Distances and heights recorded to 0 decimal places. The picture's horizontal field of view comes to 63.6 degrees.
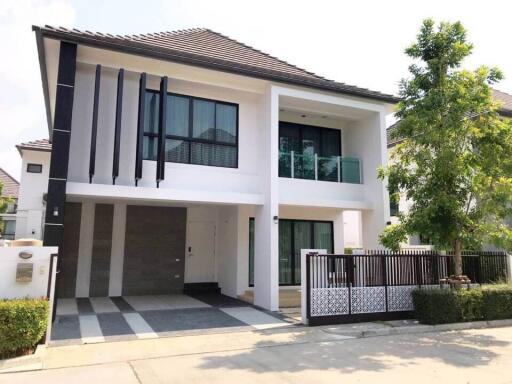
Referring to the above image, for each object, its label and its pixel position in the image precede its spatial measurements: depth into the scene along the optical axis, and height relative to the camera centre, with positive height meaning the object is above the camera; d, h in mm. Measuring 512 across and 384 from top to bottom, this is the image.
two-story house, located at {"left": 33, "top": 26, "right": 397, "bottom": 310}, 10516 +2631
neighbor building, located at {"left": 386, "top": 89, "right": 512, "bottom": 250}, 16092 +5506
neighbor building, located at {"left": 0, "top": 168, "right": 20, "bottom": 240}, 21825 +2434
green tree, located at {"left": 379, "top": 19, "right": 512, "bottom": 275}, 9812 +2451
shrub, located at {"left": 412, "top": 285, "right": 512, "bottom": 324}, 9836 -1190
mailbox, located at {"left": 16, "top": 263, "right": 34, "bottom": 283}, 7477 -386
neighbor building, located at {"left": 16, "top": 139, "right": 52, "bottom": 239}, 18938 +3636
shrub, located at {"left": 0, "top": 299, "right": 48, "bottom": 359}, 6309 -1156
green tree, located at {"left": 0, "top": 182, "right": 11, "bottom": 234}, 20031 +2297
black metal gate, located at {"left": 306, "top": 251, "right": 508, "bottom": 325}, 9742 -697
